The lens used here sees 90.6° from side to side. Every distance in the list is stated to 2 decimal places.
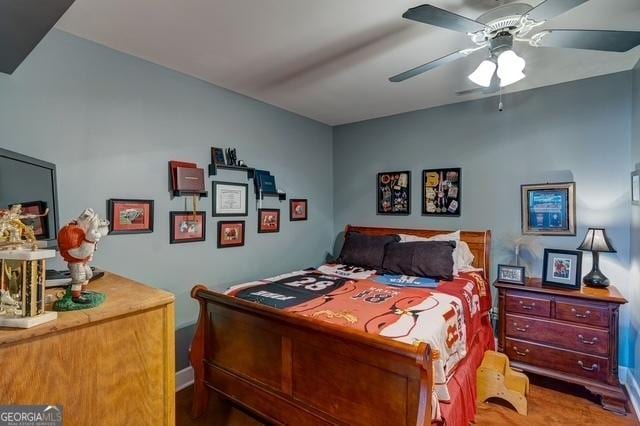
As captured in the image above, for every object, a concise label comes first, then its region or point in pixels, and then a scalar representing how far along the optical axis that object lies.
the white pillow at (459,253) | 3.05
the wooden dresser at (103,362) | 0.72
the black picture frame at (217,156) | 2.86
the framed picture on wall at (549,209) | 2.81
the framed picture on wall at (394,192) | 3.73
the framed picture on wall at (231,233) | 2.94
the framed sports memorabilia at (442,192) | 3.42
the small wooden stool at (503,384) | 2.27
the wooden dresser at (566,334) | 2.31
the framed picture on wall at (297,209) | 3.72
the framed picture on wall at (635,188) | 2.32
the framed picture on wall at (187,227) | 2.58
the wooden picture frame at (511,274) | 2.77
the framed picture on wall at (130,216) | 2.24
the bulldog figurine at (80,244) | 0.91
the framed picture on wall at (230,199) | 2.91
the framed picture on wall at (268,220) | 3.34
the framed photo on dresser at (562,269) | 2.59
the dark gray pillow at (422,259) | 2.84
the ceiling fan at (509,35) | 1.38
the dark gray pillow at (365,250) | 3.28
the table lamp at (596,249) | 2.48
